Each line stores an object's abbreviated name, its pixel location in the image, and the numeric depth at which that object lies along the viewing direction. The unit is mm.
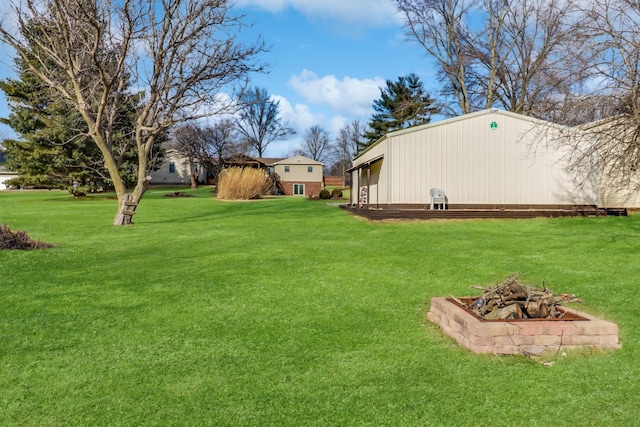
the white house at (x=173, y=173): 50659
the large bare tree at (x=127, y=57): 11742
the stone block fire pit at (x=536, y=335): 3379
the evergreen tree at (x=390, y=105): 41344
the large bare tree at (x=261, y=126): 55656
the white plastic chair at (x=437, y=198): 14828
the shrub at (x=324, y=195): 31403
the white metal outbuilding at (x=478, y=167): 15031
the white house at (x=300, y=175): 41594
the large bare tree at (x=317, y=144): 68562
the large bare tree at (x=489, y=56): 24938
